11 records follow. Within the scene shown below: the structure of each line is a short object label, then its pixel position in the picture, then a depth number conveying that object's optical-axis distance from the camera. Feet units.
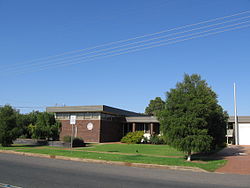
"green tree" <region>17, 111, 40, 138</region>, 120.70
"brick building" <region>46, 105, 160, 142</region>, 112.98
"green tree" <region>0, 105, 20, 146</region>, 86.48
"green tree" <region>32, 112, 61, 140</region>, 101.76
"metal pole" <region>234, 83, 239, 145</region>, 104.42
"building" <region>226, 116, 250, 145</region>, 106.78
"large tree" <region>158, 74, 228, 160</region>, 50.37
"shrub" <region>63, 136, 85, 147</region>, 89.10
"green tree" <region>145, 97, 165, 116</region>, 246.68
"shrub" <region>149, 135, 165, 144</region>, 106.42
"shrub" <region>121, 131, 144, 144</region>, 109.51
